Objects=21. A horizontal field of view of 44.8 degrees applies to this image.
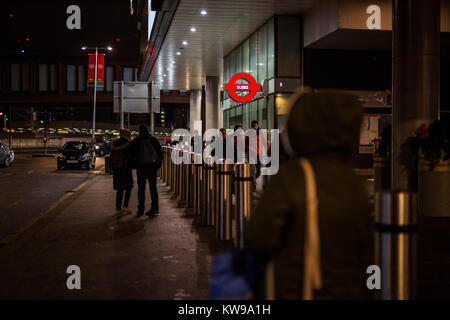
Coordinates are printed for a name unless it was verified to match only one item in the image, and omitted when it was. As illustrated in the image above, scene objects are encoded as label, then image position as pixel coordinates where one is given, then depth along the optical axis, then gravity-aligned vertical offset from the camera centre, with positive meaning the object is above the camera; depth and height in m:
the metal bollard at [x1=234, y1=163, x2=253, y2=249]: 6.96 -0.50
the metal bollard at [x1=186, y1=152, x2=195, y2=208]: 11.77 -0.73
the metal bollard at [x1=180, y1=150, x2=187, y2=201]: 12.82 -0.67
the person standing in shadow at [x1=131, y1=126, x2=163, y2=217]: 10.46 -0.12
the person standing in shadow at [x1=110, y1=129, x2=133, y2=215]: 10.73 -0.30
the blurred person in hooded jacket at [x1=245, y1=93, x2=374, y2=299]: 2.32 -0.23
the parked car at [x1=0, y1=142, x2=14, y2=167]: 28.72 -0.16
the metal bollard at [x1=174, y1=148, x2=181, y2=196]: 13.82 -0.63
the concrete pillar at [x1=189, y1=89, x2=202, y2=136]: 43.72 +3.79
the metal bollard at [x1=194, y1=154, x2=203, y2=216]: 10.44 -0.58
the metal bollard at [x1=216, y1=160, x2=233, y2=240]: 8.01 -0.72
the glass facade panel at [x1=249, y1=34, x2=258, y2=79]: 22.19 +3.96
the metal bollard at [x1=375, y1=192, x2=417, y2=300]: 3.34 -0.57
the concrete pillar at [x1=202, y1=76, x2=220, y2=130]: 34.94 +3.25
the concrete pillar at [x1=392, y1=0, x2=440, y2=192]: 11.37 +1.76
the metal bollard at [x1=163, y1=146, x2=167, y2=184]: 18.67 -0.49
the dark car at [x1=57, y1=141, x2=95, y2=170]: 26.88 -0.20
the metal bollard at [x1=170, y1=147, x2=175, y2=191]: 15.58 -0.65
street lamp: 45.12 +6.82
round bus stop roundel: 21.42 +2.61
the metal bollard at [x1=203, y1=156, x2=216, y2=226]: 9.12 -0.63
